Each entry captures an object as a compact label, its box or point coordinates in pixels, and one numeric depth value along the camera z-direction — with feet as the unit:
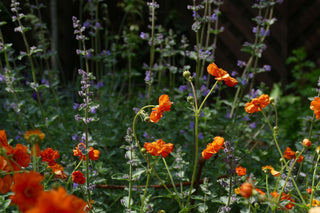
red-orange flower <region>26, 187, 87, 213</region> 1.75
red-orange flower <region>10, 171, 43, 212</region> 2.14
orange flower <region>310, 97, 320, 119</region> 3.97
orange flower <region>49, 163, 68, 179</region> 3.49
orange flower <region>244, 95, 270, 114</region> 4.19
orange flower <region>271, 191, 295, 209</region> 3.95
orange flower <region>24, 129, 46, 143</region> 2.40
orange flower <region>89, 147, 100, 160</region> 4.08
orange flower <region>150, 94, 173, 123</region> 3.49
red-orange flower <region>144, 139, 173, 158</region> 3.66
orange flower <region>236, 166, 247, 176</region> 3.99
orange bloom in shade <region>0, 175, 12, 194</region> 2.75
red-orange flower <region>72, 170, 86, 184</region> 3.67
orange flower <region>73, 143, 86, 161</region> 3.97
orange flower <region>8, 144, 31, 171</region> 2.87
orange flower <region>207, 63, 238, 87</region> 3.60
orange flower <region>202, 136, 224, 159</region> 3.57
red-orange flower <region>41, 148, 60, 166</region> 3.71
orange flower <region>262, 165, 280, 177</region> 3.76
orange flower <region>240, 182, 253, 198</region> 2.40
